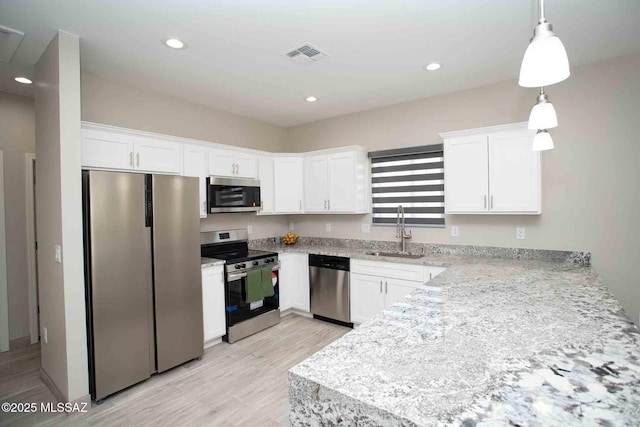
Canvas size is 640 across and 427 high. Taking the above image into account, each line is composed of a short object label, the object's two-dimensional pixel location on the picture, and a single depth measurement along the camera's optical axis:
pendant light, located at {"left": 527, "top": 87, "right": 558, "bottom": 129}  1.79
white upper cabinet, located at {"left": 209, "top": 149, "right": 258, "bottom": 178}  3.70
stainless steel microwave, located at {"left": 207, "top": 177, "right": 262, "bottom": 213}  3.61
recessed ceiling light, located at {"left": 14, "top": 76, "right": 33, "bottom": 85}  3.04
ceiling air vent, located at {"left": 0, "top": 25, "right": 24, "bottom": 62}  2.24
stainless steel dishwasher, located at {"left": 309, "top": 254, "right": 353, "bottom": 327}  3.81
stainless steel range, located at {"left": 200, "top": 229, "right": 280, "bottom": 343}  3.45
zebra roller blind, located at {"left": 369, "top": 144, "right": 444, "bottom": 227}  3.78
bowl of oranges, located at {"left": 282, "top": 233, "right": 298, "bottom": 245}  4.79
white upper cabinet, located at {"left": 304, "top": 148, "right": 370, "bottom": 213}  4.07
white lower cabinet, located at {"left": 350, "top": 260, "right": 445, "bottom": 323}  3.30
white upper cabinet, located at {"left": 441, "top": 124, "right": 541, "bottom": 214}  2.92
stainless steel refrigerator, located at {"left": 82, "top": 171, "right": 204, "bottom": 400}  2.39
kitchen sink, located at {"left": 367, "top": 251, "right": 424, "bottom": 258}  3.71
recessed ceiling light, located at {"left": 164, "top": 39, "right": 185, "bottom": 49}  2.43
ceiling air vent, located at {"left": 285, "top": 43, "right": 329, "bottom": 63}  2.57
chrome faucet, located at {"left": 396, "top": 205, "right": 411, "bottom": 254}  3.87
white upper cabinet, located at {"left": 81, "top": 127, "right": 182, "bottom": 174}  2.63
